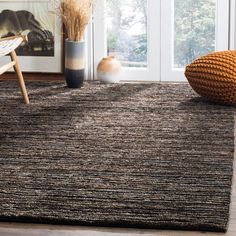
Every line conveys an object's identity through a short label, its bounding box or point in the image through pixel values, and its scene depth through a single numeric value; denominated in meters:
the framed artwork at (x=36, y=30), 4.92
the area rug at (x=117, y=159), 2.35
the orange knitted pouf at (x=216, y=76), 3.91
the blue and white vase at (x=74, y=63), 4.66
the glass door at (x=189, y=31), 4.79
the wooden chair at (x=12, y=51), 3.87
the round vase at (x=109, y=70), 4.80
